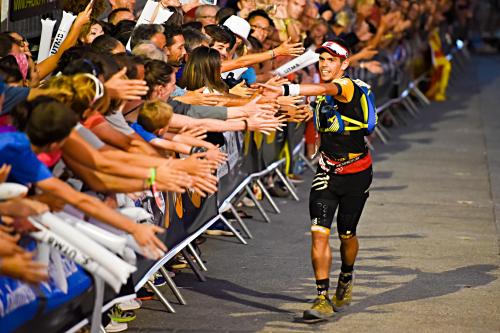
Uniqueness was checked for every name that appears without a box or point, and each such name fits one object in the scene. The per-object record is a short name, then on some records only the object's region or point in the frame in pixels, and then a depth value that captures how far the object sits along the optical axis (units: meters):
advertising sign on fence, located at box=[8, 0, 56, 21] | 23.92
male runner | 18.95
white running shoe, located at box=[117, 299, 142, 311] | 18.19
